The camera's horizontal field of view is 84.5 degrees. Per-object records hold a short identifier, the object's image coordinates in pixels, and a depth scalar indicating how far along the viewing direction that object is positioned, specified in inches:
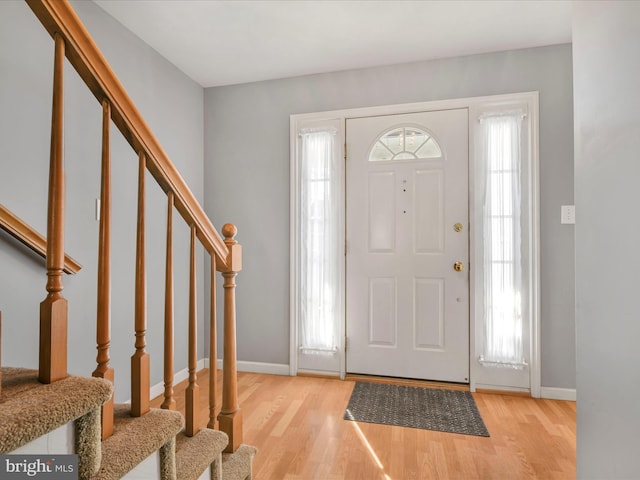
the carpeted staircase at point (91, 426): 26.4
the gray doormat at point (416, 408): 86.4
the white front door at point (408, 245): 108.7
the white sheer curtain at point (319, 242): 117.0
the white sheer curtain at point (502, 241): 103.7
